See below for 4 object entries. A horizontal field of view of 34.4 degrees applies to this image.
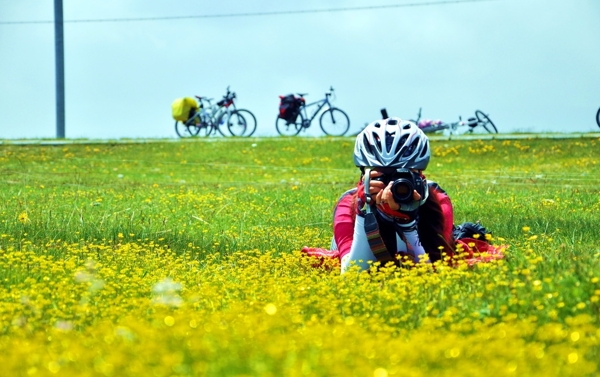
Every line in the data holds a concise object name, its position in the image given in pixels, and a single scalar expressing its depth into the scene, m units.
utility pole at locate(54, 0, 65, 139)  36.88
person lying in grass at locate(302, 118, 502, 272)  6.35
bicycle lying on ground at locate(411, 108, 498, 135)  35.19
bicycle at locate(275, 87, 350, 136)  32.41
